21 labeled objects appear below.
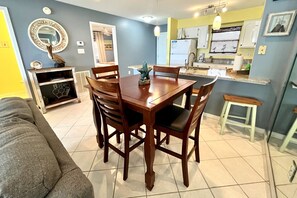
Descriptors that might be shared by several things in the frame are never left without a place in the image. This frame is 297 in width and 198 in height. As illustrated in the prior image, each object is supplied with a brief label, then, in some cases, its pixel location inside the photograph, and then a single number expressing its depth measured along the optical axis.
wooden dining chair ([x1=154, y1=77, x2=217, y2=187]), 1.11
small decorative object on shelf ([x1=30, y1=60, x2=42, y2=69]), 2.79
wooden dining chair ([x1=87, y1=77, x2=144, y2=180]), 1.09
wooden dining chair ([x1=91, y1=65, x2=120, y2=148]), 1.63
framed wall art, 1.70
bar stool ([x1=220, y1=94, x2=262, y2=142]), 1.89
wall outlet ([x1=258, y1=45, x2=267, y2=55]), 1.93
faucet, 4.20
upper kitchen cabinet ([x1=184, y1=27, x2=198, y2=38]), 4.58
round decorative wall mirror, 2.86
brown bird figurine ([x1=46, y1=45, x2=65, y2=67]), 2.84
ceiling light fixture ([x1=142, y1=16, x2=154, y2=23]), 4.21
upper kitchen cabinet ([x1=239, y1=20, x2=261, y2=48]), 3.67
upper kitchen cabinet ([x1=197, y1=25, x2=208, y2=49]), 4.43
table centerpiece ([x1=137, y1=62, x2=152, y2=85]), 1.62
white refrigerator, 4.20
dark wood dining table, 1.09
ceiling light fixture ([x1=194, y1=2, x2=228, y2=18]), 3.35
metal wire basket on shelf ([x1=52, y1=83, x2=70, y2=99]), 3.29
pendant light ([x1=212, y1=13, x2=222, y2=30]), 2.27
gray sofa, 0.47
